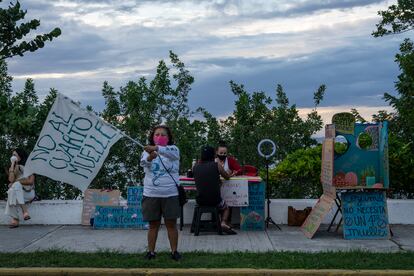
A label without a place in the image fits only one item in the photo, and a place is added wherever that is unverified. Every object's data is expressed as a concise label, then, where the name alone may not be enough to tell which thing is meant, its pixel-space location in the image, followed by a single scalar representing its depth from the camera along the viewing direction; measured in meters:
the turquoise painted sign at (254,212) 11.37
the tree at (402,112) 12.24
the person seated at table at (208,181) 10.85
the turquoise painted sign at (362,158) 10.55
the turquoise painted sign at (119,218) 11.50
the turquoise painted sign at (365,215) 10.37
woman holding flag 8.71
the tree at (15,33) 10.59
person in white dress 11.68
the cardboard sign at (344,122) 10.59
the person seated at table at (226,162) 11.71
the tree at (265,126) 13.59
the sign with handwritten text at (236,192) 11.21
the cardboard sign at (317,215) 10.41
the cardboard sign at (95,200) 11.93
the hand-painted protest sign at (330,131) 10.53
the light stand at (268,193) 11.40
